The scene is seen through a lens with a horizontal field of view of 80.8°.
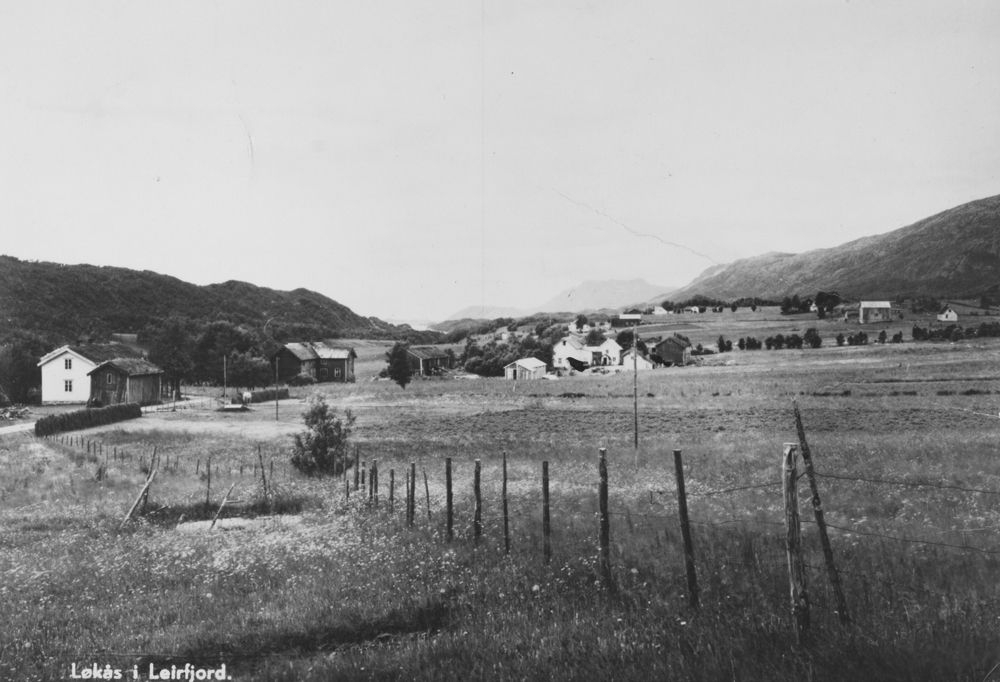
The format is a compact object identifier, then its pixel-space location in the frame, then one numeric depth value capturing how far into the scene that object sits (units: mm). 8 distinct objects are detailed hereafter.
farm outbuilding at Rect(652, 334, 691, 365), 61591
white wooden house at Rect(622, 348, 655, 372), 61359
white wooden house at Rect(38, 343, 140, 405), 47719
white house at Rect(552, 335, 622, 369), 81750
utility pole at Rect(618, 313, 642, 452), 86219
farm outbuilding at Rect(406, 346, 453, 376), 51028
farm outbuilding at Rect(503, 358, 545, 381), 70938
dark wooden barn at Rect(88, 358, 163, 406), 47312
